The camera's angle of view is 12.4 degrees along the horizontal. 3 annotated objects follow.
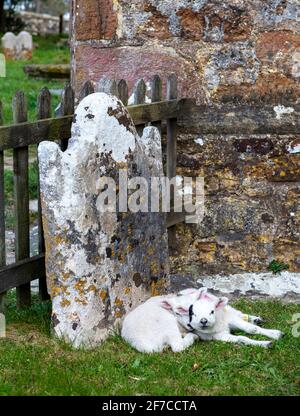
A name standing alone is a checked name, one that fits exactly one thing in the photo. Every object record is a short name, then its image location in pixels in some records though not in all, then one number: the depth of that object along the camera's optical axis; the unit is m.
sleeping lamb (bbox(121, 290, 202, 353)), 7.16
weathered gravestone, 7.09
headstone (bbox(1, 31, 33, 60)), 36.62
